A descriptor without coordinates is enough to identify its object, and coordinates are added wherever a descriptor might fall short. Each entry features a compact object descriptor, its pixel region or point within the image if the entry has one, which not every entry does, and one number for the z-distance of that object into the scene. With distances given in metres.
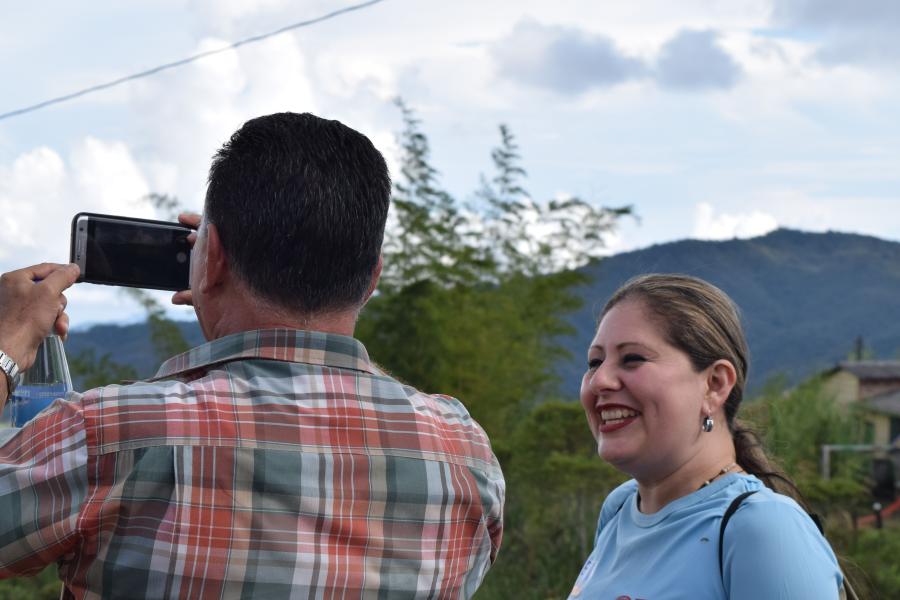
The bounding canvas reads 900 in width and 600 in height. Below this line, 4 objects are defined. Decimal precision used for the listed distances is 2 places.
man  1.33
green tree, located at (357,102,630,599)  7.21
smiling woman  1.96
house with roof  19.56
